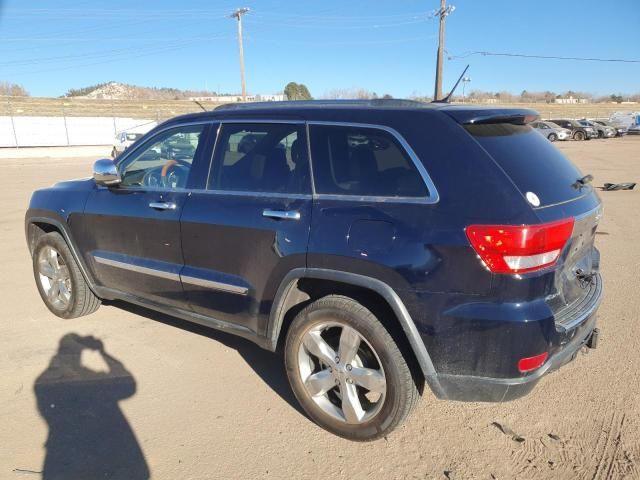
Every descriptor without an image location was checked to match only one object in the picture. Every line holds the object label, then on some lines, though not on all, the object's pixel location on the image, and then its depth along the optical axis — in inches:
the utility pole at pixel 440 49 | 1151.6
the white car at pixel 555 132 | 1383.5
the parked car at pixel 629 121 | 1588.1
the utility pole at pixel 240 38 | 1559.5
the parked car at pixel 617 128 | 1552.7
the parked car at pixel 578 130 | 1432.1
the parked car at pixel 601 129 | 1465.3
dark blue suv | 89.1
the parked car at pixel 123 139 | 852.0
